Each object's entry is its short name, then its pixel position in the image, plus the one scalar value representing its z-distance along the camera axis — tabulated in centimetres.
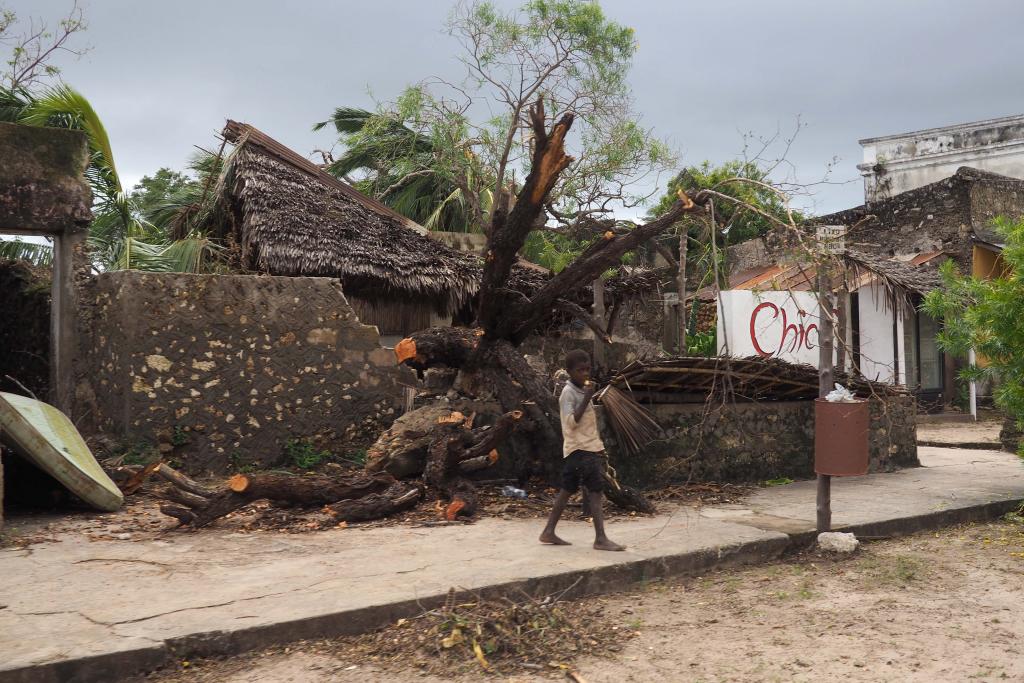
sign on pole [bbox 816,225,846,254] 668
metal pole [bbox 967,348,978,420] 1720
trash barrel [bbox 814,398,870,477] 630
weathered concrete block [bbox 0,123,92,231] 871
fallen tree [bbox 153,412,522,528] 638
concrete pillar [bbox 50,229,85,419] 866
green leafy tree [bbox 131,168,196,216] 2517
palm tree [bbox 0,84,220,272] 1116
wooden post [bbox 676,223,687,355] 1182
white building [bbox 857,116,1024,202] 2711
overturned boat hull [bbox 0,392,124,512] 620
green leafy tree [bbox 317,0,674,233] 1925
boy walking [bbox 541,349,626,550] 595
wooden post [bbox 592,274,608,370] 890
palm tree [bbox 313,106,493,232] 2228
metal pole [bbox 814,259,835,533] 643
